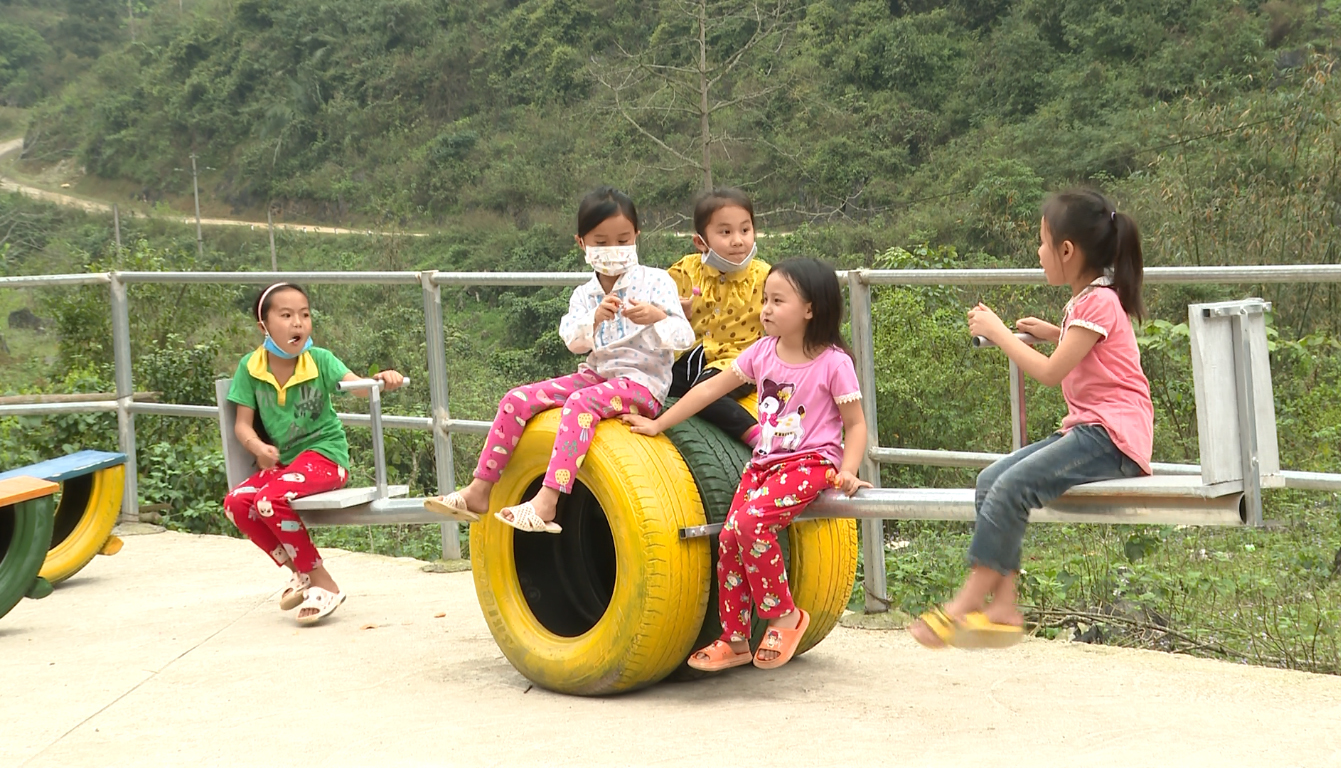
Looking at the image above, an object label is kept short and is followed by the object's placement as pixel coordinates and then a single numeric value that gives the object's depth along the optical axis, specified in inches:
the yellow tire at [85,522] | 234.7
